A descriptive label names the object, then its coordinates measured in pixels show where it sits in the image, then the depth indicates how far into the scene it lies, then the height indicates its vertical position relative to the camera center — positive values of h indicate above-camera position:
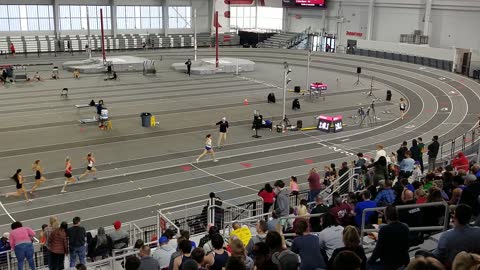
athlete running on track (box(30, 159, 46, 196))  19.80 -5.55
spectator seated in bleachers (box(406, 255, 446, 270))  5.04 -2.14
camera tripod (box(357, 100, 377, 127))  31.64 -5.32
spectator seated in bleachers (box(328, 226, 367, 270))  6.78 -2.61
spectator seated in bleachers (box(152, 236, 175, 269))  9.08 -3.77
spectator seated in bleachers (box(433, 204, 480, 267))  6.95 -2.62
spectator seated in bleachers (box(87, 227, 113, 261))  12.50 -5.00
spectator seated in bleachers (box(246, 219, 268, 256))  9.20 -3.48
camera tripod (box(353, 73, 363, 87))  43.97 -4.66
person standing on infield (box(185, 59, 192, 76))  47.10 -3.66
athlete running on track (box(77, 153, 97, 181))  21.11 -5.65
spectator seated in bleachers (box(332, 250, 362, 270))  5.48 -2.30
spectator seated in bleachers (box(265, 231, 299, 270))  6.73 -2.84
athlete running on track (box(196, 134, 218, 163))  23.64 -5.36
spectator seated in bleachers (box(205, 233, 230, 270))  7.60 -3.18
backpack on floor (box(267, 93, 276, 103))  36.16 -4.83
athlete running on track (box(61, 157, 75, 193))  20.34 -5.59
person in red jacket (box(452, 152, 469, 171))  16.06 -3.93
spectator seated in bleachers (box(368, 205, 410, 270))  7.30 -2.89
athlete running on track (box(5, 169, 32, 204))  18.98 -5.87
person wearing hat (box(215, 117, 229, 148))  25.72 -4.93
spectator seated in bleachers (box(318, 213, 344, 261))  8.09 -3.08
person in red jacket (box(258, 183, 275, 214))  15.12 -4.68
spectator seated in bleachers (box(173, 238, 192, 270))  7.65 -3.16
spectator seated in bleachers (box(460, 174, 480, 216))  9.59 -2.88
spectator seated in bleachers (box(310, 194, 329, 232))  10.12 -3.56
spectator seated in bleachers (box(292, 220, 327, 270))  7.22 -2.93
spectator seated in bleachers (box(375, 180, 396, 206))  11.14 -3.43
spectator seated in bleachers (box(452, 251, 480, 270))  5.14 -2.15
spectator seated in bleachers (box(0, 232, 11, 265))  12.26 -5.02
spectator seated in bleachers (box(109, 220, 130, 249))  12.60 -4.89
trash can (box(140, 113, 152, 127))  29.86 -5.22
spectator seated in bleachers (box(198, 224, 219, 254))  8.99 -3.61
